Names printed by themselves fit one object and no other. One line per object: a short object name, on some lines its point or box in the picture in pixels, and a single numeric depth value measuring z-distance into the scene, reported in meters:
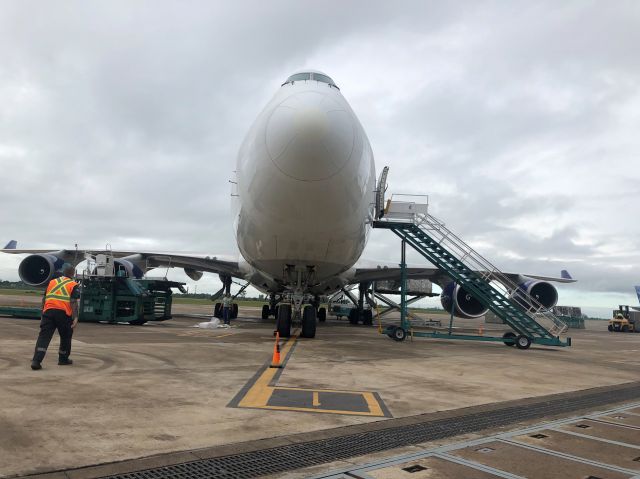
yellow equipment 36.16
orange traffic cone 7.08
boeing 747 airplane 8.68
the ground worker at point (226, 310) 16.44
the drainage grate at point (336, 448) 2.80
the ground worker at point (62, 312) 6.27
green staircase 13.19
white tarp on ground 15.08
